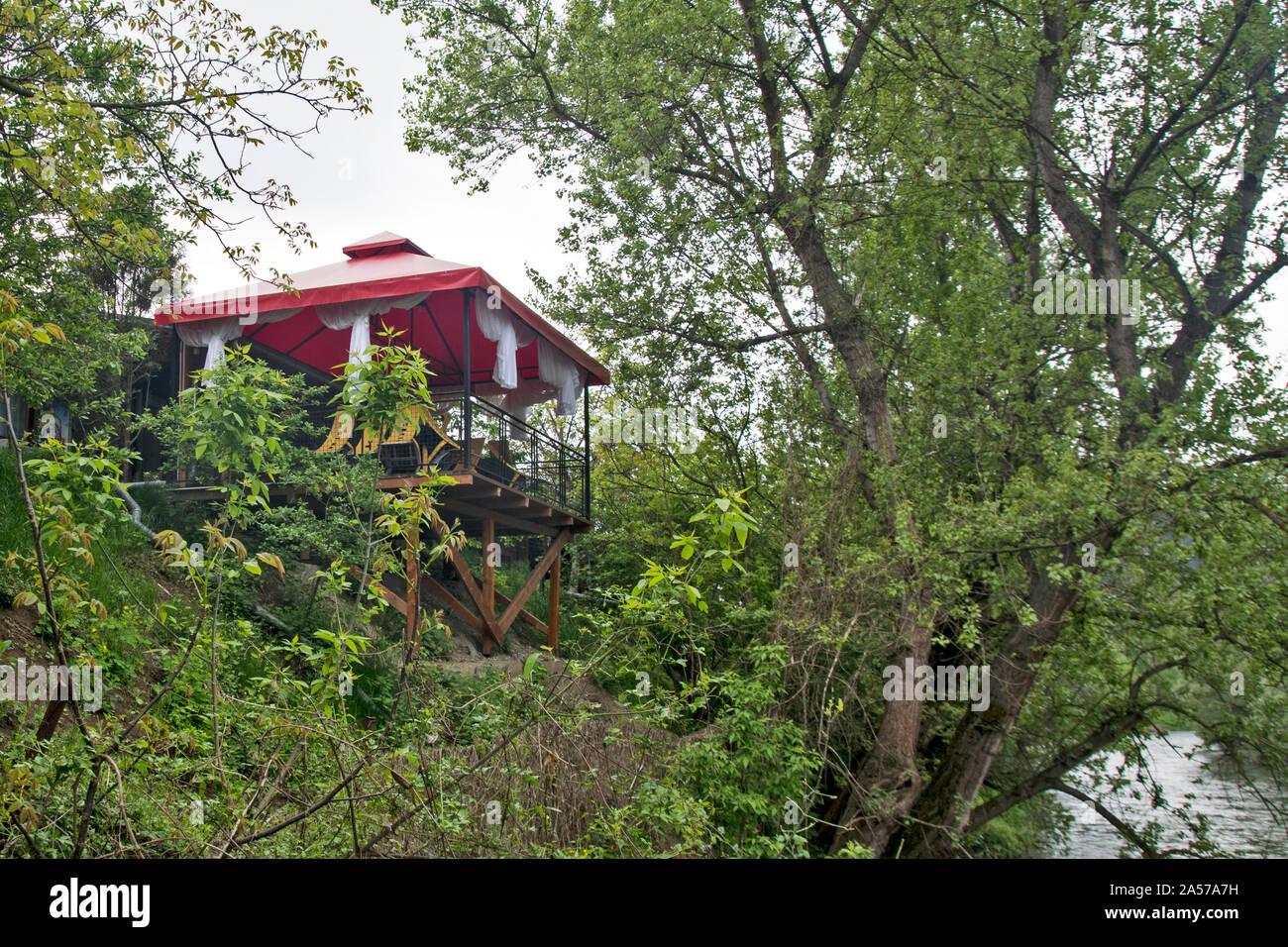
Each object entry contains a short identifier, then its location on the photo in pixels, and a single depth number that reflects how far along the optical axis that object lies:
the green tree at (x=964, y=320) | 8.45
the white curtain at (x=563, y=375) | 12.86
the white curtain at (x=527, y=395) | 14.60
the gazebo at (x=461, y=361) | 10.55
